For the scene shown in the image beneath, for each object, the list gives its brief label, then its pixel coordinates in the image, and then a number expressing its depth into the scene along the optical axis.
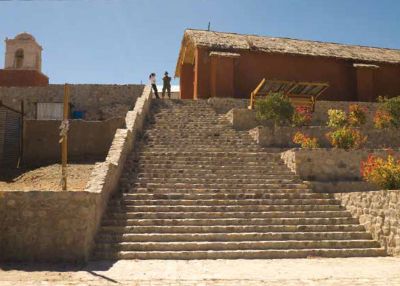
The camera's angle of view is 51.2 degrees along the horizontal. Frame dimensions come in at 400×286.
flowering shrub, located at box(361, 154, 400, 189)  9.26
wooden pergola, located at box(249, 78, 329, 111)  17.67
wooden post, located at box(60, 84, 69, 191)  8.21
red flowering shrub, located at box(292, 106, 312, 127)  15.91
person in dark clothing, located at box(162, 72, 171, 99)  22.70
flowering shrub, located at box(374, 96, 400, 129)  16.48
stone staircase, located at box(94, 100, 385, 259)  8.31
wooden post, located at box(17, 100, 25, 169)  15.83
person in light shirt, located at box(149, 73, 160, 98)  21.30
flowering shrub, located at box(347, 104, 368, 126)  16.88
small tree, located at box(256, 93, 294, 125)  15.41
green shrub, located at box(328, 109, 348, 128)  15.79
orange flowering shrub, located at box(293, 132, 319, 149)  13.36
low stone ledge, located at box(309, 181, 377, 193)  11.24
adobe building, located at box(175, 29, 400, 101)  20.47
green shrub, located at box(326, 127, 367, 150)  13.04
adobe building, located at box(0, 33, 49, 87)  23.14
